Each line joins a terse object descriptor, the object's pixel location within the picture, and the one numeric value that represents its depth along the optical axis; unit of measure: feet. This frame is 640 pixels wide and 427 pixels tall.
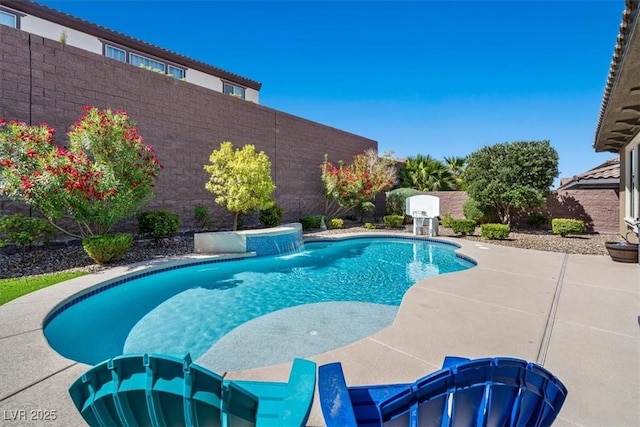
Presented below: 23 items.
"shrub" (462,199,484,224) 51.57
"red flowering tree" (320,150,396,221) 53.21
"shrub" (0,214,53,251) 24.02
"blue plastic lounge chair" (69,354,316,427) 4.16
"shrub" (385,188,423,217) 62.39
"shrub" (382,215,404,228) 55.72
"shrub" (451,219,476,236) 44.42
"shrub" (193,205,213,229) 39.50
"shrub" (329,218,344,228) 54.08
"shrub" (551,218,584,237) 41.45
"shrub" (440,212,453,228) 53.06
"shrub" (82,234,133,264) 24.95
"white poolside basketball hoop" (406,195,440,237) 46.88
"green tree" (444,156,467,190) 78.47
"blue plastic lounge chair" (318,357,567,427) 4.12
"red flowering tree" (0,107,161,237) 22.65
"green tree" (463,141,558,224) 45.09
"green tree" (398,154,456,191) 70.90
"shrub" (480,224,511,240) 39.97
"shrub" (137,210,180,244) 32.22
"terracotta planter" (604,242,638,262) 24.81
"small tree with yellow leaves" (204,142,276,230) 36.29
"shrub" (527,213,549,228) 50.34
